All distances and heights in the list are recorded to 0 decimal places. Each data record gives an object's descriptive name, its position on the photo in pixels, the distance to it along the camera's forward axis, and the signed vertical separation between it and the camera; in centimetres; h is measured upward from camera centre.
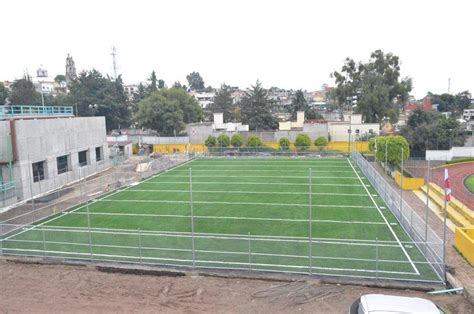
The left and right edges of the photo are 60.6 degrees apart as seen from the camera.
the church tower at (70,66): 15339 +2082
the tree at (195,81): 19235 +1724
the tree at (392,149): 3441 -314
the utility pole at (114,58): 12099 +1835
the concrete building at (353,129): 5388 -216
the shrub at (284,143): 5155 -358
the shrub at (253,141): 5222 -325
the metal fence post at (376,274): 1286 -520
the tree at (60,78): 18419 +1938
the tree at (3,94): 7312 +515
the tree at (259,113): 6956 +45
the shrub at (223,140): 5294 -308
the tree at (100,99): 7525 +393
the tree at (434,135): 4888 -298
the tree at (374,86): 6050 +411
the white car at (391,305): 900 -439
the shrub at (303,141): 5120 -337
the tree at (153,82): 9862 +882
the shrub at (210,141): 5289 -316
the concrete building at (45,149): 2681 -218
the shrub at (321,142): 5109 -353
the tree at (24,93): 7638 +539
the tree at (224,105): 9356 +265
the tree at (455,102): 10742 +236
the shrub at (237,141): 5269 -323
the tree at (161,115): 6119 +49
